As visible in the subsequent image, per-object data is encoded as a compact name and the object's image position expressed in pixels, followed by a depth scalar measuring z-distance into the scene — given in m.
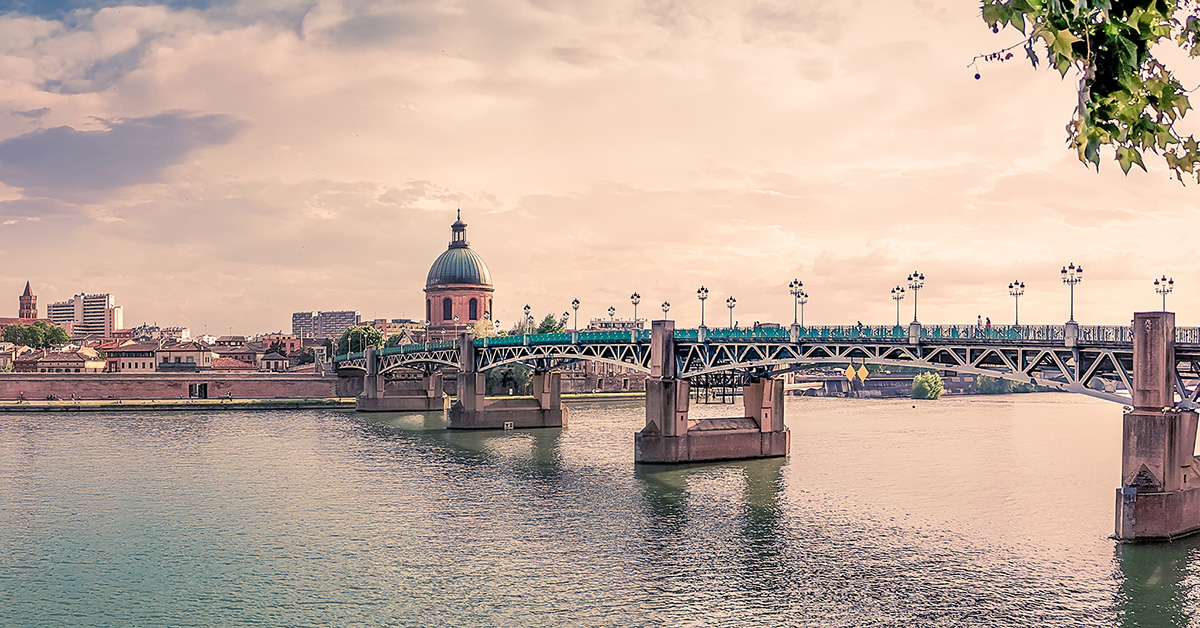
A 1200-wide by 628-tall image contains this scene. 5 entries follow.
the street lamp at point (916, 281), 59.16
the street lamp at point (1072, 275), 50.22
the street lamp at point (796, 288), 69.91
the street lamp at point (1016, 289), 59.03
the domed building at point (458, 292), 168.62
